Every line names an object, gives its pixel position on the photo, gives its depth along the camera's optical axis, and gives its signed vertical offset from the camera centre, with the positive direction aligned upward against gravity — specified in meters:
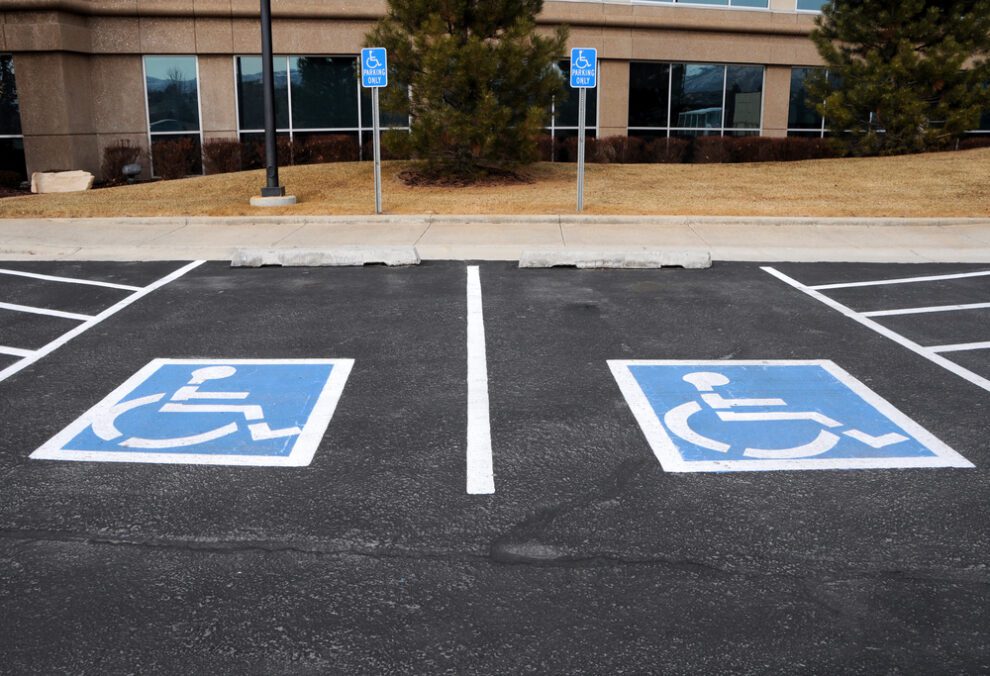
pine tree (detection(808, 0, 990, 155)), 20.02 +1.65
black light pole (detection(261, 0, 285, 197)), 14.22 +0.62
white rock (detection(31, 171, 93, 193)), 20.06 -0.75
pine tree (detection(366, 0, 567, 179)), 15.54 +1.21
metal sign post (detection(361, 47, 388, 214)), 12.70 +1.09
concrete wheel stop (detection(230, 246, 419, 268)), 9.95 -1.22
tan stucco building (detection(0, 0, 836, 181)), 21.20 +2.04
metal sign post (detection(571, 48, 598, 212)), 12.85 +1.09
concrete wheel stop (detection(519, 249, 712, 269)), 9.77 -1.22
